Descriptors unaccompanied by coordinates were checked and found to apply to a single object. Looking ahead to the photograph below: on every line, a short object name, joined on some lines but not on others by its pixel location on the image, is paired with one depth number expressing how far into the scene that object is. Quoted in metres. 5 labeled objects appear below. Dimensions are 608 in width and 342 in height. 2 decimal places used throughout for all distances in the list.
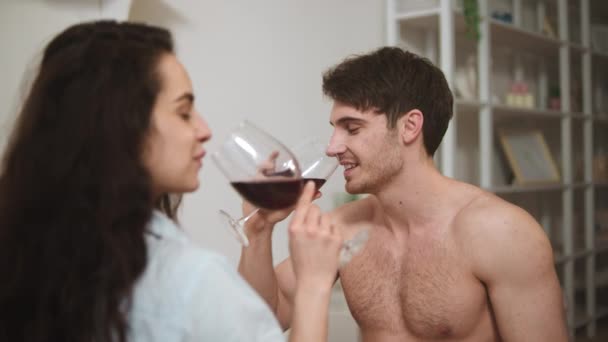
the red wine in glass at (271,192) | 0.97
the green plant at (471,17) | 2.65
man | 1.33
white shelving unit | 2.75
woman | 0.71
